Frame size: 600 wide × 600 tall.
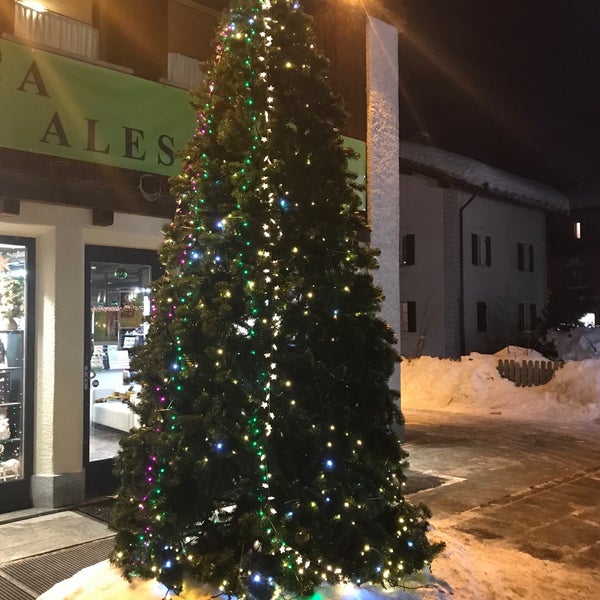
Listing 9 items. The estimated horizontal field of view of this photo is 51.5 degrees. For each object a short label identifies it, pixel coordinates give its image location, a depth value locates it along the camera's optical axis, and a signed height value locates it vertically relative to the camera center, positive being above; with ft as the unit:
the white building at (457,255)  77.92 +9.94
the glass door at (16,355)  19.99 -0.66
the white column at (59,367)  19.84 -1.05
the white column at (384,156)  31.14 +8.97
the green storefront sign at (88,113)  18.43 +7.19
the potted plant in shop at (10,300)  20.11 +1.14
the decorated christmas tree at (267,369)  11.58 -0.71
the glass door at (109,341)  21.29 -0.27
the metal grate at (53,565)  14.69 -5.77
